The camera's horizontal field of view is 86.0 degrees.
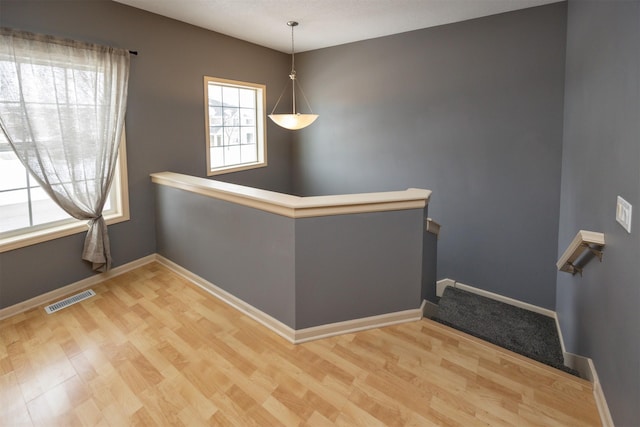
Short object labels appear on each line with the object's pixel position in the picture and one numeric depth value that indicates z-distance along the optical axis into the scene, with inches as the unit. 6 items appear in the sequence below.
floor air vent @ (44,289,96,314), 108.6
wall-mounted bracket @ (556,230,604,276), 74.6
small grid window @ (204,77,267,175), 171.0
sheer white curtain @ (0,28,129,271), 98.5
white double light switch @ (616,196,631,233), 58.2
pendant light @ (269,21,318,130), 135.1
